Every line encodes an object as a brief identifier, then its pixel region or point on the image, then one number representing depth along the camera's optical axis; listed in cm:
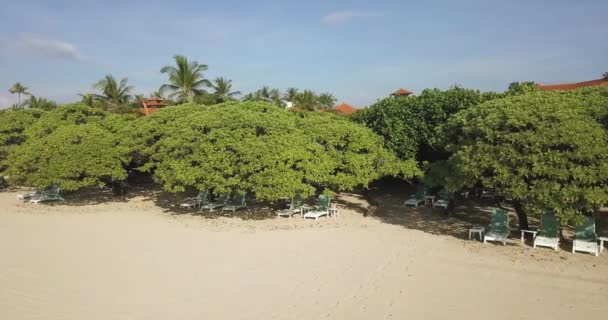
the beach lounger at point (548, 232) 1030
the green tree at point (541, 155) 948
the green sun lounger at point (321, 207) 1457
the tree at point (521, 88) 1394
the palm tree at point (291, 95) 4902
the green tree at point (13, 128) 2162
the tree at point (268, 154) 1377
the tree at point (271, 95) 4563
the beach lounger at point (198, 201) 1656
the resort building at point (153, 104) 3703
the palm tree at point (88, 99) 3369
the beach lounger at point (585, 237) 988
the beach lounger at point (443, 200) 1509
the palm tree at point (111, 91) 3662
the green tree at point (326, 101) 5154
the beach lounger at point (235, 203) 1558
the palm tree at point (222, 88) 3788
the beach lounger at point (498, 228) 1098
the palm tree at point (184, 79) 3503
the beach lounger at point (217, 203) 1588
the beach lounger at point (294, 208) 1488
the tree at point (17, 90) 5100
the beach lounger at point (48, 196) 1827
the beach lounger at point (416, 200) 1650
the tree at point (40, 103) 4066
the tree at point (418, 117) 1551
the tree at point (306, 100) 4656
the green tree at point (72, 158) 1673
